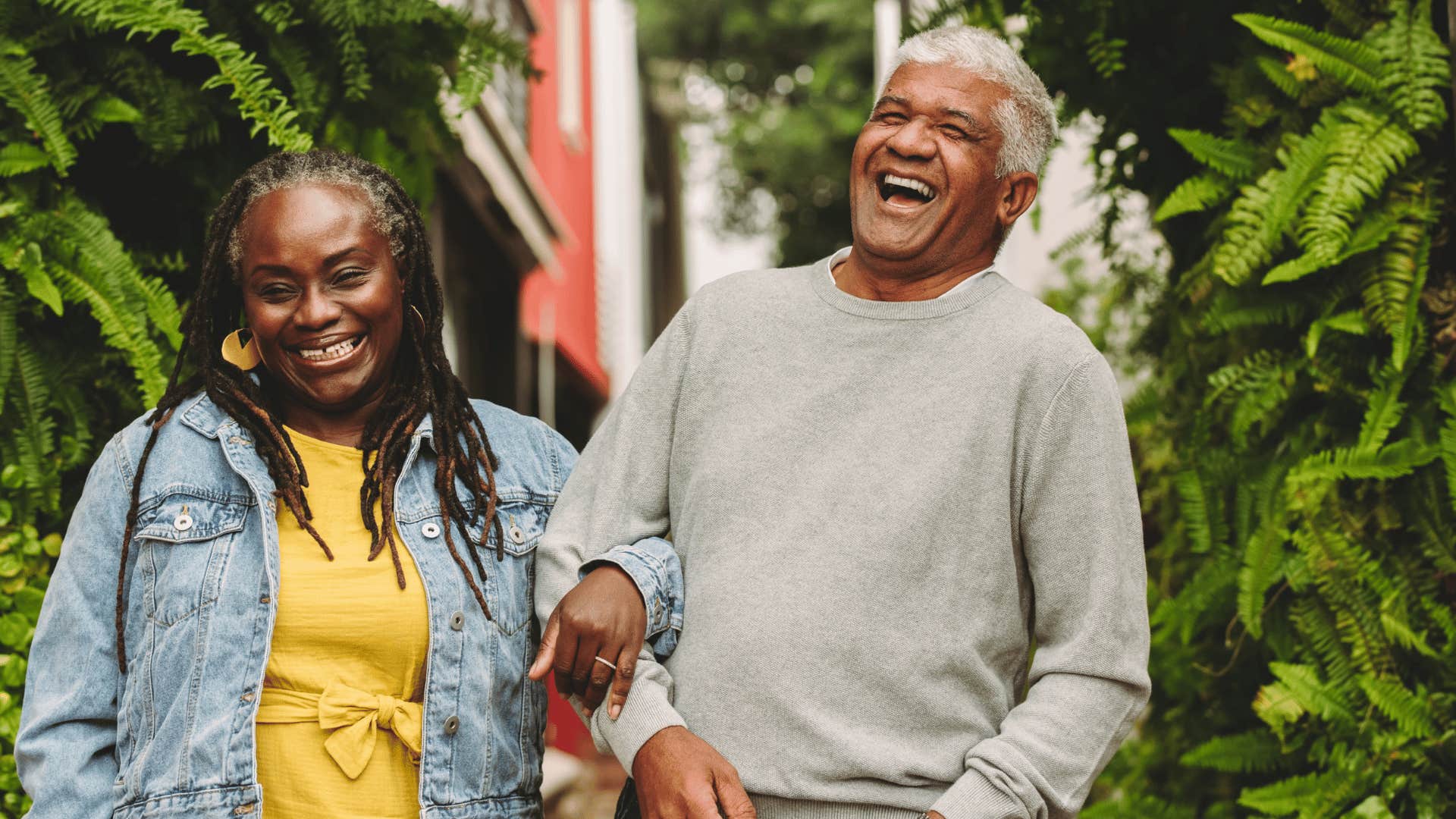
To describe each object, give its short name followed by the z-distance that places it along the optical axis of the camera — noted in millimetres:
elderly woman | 2289
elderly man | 2139
